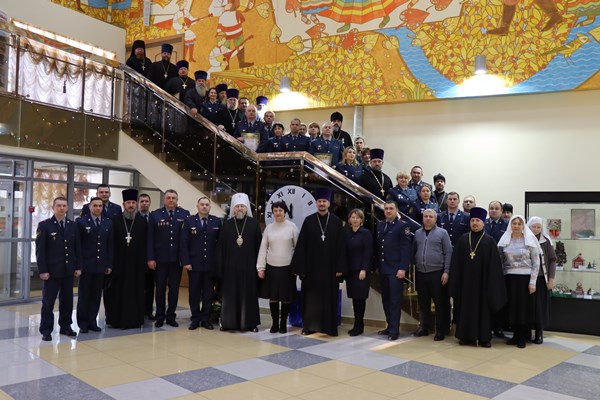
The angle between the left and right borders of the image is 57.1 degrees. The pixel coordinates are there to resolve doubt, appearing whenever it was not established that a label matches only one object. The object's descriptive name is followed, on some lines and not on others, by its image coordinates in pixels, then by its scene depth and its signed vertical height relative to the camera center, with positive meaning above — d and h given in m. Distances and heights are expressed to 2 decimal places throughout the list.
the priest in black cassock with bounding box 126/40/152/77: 10.70 +2.75
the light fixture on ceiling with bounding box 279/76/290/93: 11.41 +2.48
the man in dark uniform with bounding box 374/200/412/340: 6.31 -0.62
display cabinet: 7.12 -0.64
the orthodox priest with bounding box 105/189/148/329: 6.55 -0.84
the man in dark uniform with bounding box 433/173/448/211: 8.08 +0.22
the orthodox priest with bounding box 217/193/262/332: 6.48 -0.85
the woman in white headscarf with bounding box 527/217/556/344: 6.20 -0.82
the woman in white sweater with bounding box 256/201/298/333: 6.42 -0.72
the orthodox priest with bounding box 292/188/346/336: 6.36 -0.73
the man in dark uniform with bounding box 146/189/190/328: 6.66 -0.59
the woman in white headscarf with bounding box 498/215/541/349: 6.08 -0.73
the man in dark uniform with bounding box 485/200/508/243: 6.75 -0.19
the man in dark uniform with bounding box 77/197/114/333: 6.23 -0.68
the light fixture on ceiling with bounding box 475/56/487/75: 9.20 +2.38
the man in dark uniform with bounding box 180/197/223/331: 6.61 -0.67
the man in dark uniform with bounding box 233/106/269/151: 8.89 +1.22
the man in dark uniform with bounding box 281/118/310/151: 8.43 +0.97
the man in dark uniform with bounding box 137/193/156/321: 7.18 -1.20
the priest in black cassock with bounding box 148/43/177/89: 10.55 +2.54
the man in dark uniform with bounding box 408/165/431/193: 7.85 +0.39
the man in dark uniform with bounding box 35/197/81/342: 5.86 -0.65
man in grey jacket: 6.32 -0.69
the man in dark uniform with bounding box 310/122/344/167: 8.29 +0.87
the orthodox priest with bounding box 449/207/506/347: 6.02 -0.86
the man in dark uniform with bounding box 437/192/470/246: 6.98 -0.18
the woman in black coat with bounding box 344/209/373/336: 6.36 -0.69
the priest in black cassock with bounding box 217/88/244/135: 9.33 +1.52
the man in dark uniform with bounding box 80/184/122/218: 6.76 -0.06
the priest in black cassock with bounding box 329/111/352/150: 9.45 +1.21
